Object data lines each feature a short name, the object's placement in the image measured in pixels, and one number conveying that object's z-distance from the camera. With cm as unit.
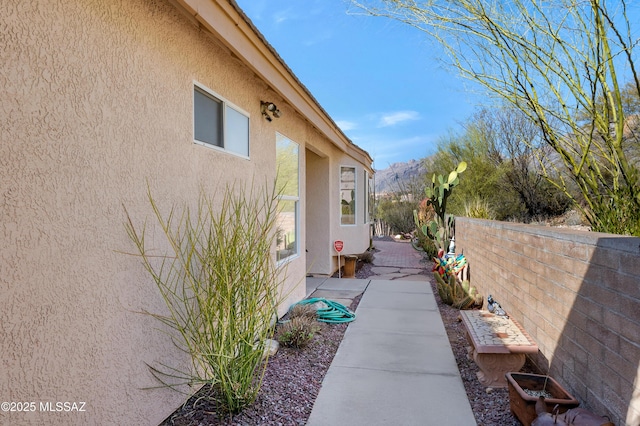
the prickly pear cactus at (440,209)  1055
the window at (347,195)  1122
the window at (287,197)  656
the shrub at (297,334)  511
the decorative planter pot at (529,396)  313
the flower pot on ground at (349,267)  1078
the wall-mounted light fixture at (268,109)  568
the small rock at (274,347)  485
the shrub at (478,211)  1081
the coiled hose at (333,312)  639
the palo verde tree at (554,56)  350
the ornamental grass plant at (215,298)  333
